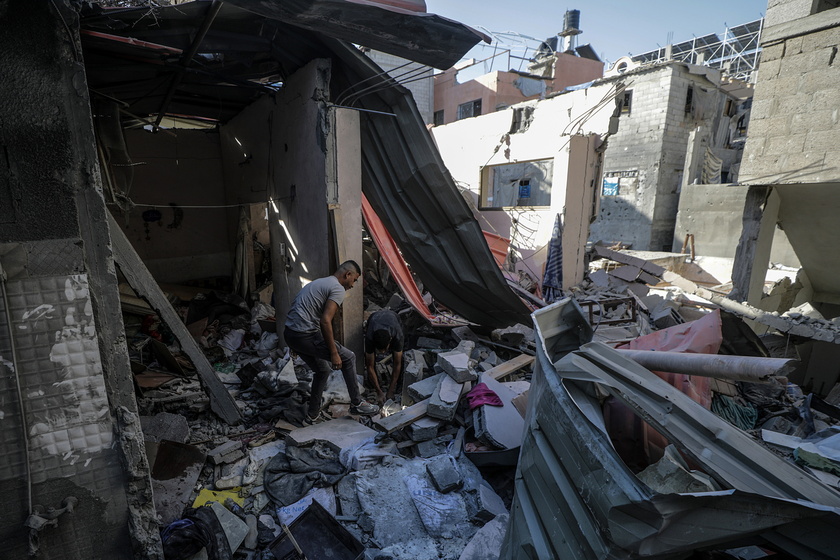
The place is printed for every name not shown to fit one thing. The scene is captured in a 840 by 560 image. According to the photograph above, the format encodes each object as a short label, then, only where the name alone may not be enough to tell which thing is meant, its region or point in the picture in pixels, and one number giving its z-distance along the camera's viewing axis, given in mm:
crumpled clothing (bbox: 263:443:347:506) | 3246
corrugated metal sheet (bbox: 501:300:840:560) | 1275
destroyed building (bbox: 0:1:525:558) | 1938
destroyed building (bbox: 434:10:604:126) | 19344
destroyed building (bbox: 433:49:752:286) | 9023
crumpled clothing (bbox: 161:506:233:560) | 2523
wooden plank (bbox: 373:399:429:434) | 3754
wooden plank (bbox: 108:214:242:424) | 3486
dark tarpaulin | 4777
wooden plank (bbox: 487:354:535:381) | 4723
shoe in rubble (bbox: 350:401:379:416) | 4438
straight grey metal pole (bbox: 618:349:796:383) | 1410
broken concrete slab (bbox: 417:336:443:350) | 5824
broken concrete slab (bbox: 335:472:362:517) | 3123
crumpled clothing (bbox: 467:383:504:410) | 3818
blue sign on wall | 16359
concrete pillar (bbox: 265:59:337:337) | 4680
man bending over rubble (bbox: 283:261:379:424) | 4066
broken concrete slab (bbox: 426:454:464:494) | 3154
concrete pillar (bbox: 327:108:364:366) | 4742
